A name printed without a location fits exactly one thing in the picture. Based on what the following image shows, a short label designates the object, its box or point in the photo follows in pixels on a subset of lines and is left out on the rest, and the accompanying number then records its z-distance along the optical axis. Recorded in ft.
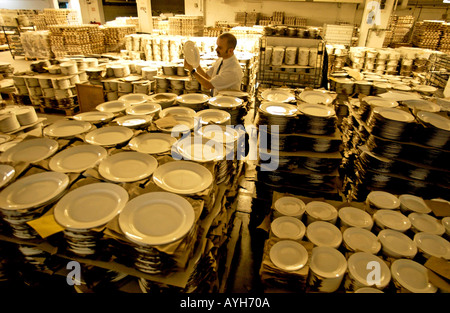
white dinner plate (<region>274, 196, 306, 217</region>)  8.25
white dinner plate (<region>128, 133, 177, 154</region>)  7.09
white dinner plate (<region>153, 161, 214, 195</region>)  5.76
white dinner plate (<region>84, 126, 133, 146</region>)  7.37
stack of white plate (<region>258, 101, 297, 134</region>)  9.37
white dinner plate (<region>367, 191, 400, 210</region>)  8.50
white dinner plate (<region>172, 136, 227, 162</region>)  6.72
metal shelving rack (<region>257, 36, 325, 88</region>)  16.62
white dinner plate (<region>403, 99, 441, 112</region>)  10.50
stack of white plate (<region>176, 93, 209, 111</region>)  10.16
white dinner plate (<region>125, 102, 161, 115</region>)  9.43
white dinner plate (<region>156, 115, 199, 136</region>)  7.88
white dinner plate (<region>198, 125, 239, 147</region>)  7.59
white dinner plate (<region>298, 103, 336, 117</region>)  9.68
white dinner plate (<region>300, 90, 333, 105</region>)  11.10
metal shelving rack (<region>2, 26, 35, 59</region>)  43.30
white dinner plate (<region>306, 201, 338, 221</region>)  8.05
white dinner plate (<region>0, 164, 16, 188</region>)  5.59
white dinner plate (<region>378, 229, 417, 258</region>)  6.85
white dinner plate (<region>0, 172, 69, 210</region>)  5.07
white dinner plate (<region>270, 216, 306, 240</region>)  7.40
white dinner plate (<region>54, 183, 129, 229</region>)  4.86
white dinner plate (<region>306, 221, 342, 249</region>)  7.20
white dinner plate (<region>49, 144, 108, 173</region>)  6.25
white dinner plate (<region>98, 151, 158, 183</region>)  6.00
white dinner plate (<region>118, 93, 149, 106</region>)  10.74
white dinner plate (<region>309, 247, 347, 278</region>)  6.27
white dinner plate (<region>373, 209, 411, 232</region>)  7.70
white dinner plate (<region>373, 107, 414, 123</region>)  9.36
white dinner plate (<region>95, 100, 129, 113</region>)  9.71
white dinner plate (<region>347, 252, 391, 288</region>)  6.13
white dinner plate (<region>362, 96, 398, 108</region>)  10.69
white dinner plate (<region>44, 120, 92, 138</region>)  7.68
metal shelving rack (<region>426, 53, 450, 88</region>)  18.91
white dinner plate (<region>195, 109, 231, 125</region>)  8.66
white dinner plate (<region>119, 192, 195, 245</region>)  4.63
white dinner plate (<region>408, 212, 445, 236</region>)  7.68
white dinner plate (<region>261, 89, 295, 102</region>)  11.28
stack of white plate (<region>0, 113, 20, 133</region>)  11.19
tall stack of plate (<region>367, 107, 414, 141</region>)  9.14
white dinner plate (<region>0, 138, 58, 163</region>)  6.59
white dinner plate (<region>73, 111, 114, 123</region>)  8.66
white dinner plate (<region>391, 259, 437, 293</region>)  6.00
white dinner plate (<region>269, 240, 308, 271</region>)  6.40
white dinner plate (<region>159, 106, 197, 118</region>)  9.39
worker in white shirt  12.96
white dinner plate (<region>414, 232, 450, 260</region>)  6.88
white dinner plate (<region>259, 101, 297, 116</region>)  9.58
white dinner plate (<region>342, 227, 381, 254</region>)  7.03
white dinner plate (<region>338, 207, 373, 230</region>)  7.83
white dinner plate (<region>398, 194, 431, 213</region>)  8.45
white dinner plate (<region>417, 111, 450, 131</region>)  9.09
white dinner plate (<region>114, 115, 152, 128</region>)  8.29
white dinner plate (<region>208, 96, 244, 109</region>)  9.81
